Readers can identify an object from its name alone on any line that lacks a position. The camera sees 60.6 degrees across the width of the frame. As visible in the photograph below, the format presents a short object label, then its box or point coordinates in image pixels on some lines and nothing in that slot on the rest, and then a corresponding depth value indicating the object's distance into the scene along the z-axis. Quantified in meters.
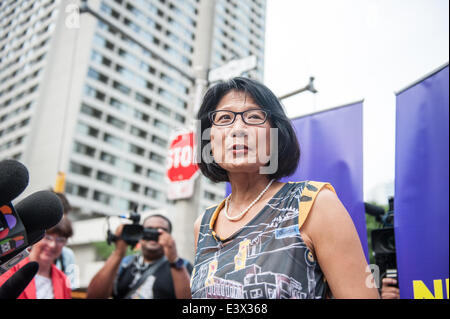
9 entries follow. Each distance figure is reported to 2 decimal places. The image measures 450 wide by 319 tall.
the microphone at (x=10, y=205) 0.87
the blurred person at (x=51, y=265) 2.80
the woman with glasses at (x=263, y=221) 1.07
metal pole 4.66
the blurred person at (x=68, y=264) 3.38
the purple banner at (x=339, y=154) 2.25
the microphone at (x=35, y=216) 1.00
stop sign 4.71
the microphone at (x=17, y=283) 1.05
